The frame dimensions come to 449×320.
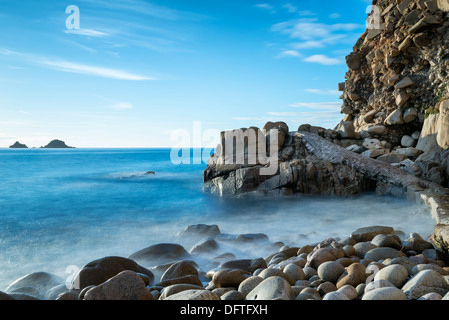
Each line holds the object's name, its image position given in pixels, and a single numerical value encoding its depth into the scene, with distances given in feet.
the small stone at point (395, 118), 43.21
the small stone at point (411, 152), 35.27
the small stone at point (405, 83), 42.47
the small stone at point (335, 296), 8.91
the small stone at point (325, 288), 10.23
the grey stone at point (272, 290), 8.94
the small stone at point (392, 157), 34.12
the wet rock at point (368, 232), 16.29
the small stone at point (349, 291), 9.16
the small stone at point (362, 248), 13.97
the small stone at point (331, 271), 11.14
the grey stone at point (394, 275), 9.72
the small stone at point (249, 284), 10.48
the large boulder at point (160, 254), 16.79
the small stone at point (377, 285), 9.13
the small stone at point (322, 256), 12.71
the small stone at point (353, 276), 10.43
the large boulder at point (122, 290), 9.82
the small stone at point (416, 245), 13.87
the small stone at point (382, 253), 13.03
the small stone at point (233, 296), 9.71
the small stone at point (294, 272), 11.66
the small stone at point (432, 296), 8.15
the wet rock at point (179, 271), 13.56
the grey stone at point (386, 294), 8.18
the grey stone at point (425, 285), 8.80
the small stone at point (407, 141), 40.41
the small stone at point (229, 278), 11.82
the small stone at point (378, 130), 44.37
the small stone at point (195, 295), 8.67
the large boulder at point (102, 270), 12.78
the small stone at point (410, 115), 42.12
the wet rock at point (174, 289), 10.45
